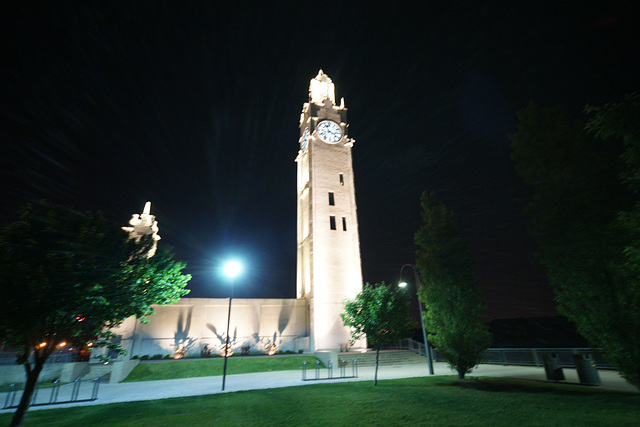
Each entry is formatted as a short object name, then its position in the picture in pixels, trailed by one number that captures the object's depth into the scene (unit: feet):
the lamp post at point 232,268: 64.49
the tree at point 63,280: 33.71
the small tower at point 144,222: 147.47
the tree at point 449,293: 58.54
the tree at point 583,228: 38.58
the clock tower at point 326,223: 134.10
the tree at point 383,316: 59.98
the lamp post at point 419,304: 74.51
